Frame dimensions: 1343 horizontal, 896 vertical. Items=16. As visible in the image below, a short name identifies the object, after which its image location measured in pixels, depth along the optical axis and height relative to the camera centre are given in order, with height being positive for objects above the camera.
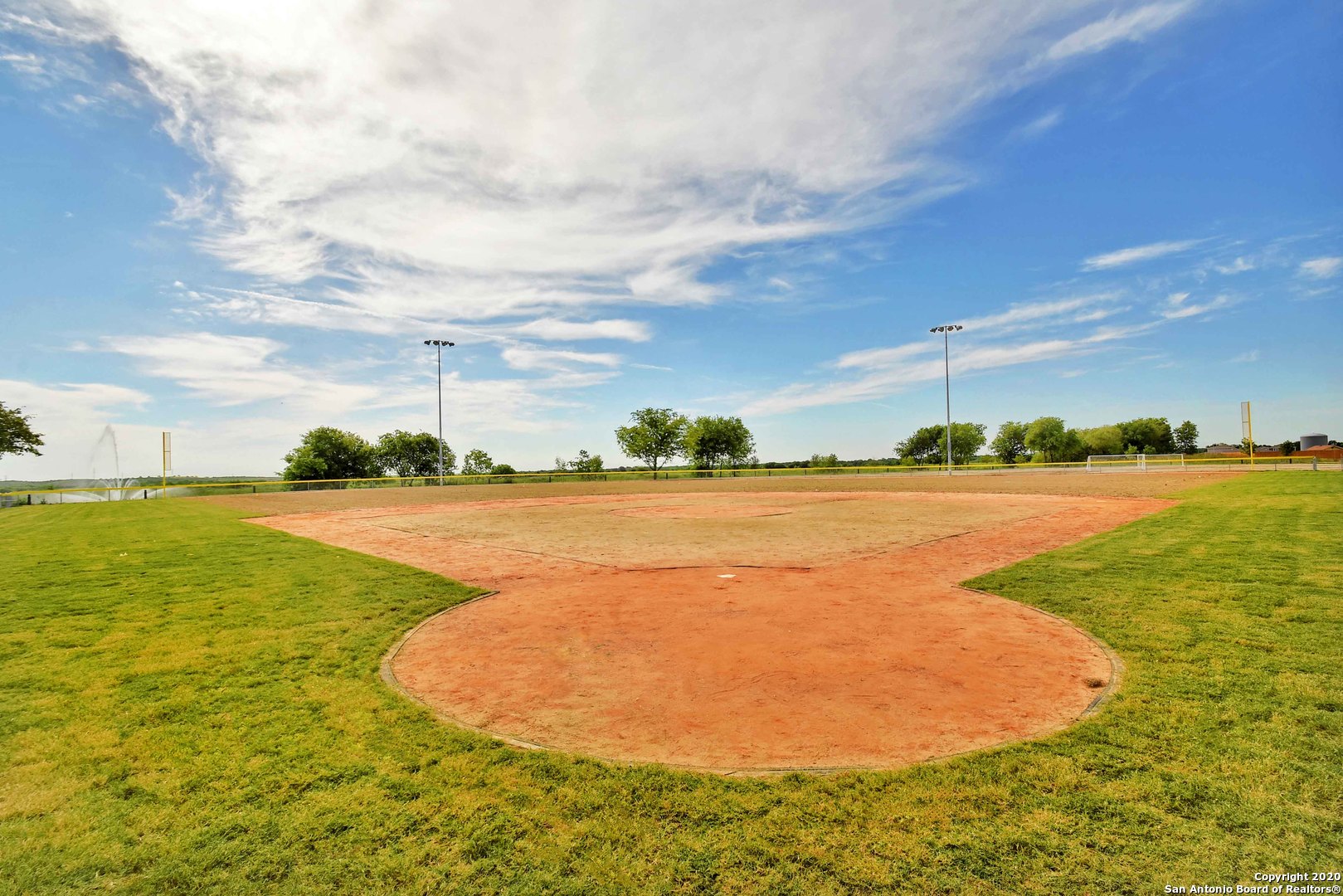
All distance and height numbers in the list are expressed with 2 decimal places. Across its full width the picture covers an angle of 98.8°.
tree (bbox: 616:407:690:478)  97.31 +4.83
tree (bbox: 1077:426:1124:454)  113.94 +2.58
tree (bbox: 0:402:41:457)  41.31 +3.48
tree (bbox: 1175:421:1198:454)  129.75 +3.39
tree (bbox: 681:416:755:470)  103.25 +3.84
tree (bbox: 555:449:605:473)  108.79 +0.53
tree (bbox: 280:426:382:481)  84.94 +2.41
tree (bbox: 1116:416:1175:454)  119.62 +3.84
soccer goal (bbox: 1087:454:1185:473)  59.08 -1.20
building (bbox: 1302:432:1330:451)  116.16 +1.38
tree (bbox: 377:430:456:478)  101.81 +3.29
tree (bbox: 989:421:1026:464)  128.12 +3.01
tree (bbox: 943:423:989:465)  127.50 +3.01
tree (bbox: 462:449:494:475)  113.69 +1.46
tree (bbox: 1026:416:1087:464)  109.88 +3.01
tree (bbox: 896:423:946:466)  126.69 +2.50
